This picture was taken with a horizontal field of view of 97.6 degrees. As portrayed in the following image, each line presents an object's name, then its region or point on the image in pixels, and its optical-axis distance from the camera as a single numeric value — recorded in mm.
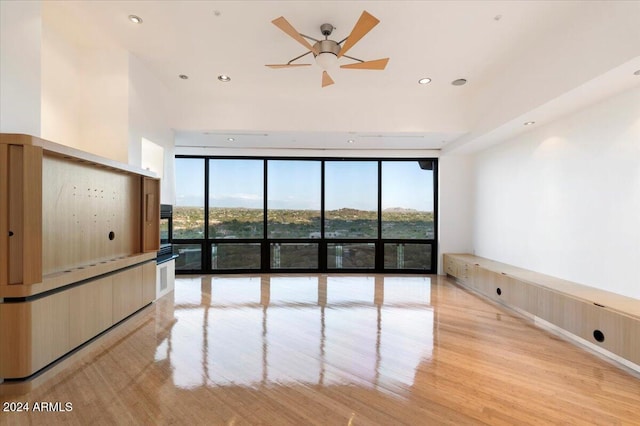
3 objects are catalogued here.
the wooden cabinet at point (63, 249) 2361
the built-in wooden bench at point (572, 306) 2695
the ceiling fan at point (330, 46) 2654
